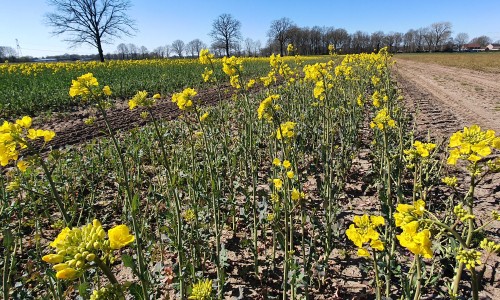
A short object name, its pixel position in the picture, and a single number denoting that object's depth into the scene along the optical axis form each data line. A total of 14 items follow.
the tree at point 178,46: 132.12
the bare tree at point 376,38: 103.02
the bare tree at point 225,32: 80.31
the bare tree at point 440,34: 133.81
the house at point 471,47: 129.25
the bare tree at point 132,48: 138.51
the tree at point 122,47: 133.88
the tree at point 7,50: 121.38
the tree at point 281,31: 98.09
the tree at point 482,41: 147.88
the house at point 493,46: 145.75
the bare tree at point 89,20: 44.84
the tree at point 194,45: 126.75
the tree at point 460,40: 124.60
